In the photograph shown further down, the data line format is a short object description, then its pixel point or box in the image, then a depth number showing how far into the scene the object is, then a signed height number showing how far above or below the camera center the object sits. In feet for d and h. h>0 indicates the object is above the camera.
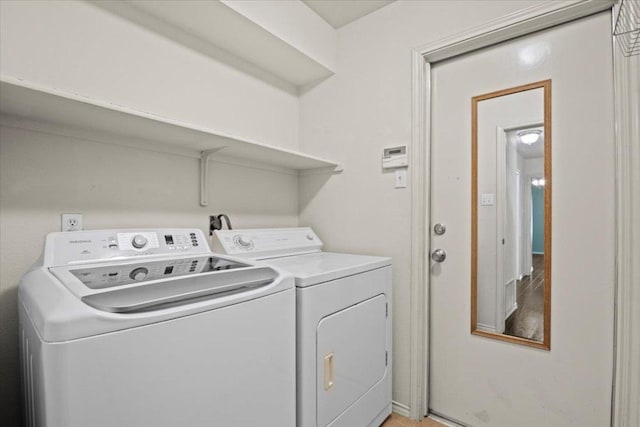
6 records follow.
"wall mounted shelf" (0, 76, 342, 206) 3.18 +1.20
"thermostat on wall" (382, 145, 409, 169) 5.87 +1.08
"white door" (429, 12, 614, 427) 4.35 -0.68
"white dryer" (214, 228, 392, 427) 3.84 -1.77
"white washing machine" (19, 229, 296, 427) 2.01 -1.08
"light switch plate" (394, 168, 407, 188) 5.88 +0.66
